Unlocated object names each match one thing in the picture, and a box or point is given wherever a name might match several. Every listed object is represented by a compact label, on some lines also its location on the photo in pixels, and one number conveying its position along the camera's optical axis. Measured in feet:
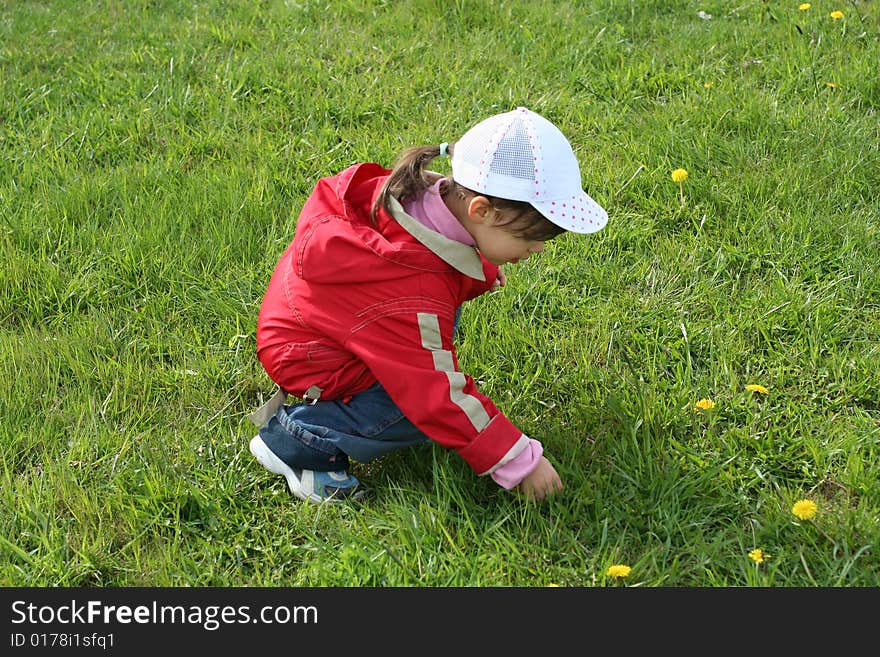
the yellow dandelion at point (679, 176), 11.69
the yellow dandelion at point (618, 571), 7.29
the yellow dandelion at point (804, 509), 7.61
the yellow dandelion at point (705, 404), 8.78
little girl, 7.41
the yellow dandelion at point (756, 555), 7.37
